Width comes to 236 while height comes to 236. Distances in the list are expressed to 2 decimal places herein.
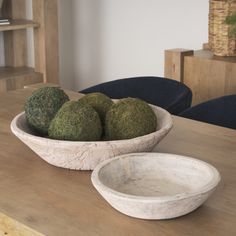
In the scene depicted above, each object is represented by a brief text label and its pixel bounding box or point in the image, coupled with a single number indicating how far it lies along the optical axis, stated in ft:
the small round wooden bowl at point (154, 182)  5.28
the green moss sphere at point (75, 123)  6.15
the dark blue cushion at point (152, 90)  9.56
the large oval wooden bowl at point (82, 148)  6.01
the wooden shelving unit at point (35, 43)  14.74
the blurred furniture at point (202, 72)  11.18
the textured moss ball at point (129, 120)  6.22
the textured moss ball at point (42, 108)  6.53
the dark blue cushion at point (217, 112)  8.59
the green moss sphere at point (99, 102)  6.56
